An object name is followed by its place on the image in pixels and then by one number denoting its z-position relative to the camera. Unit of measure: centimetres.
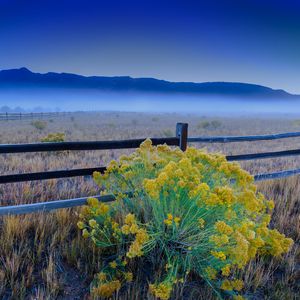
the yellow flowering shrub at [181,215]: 210
